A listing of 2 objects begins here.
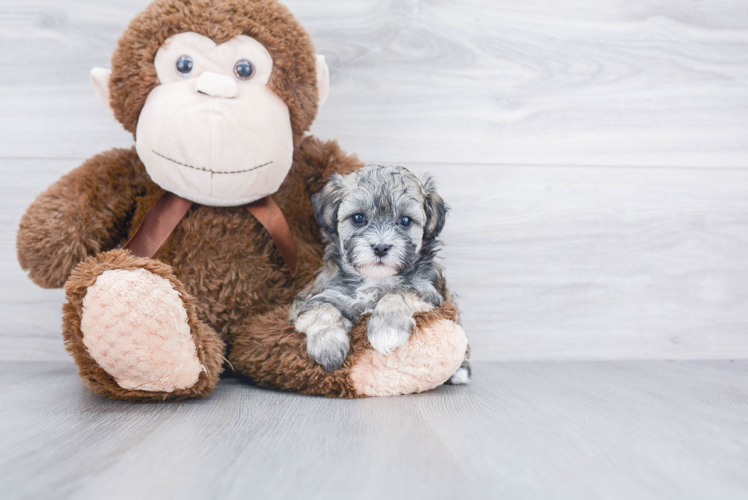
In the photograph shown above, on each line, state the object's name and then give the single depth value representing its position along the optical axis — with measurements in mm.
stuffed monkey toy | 640
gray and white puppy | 672
